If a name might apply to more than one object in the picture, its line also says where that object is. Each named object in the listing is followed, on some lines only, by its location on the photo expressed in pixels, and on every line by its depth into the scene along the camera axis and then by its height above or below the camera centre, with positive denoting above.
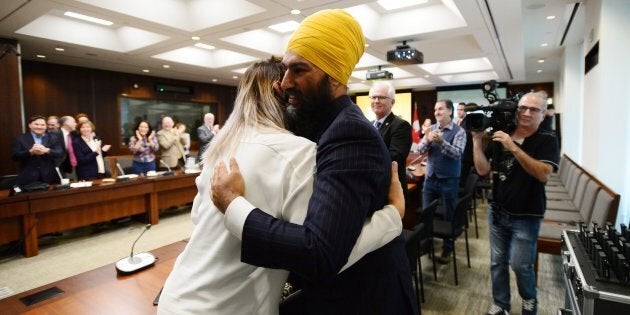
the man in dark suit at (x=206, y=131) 6.44 +0.05
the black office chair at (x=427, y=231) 2.55 -0.82
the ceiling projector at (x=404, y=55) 5.33 +1.20
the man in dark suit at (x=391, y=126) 2.74 +0.05
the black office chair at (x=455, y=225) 3.01 -0.89
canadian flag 7.32 -0.01
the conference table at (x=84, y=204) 3.78 -0.92
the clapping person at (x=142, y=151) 5.74 -0.29
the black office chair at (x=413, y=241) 2.04 -0.67
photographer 2.10 -0.38
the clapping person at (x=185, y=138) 6.98 -0.09
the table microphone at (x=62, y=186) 4.18 -0.63
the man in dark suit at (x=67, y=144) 5.07 -0.13
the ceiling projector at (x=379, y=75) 7.21 +1.22
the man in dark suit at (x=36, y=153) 4.29 -0.23
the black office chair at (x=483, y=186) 5.46 -0.91
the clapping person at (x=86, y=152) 4.99 -0.26
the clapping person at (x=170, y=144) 6.49 -0.20
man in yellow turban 0.67 -0.14
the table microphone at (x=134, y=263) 1.55 -0.61
